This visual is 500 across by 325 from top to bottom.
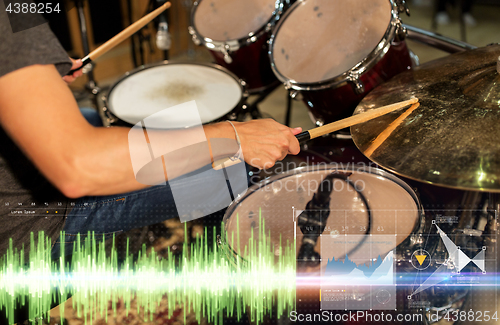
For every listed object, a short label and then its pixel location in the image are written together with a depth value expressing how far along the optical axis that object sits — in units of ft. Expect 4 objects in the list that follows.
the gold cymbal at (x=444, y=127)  2.31
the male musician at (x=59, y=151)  2.11
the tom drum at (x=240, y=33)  4.90
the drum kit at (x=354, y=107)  2.55
